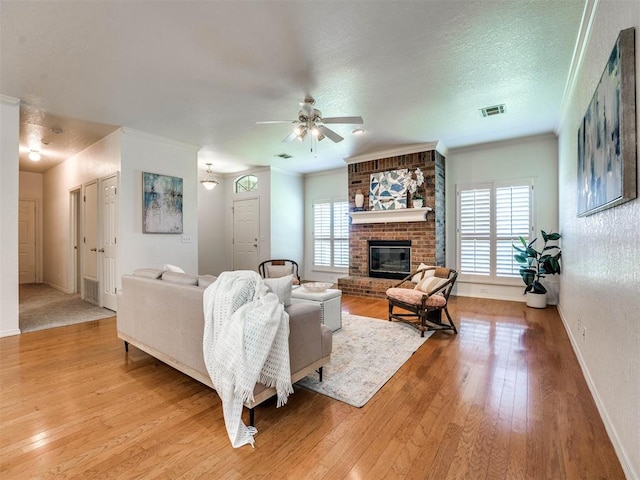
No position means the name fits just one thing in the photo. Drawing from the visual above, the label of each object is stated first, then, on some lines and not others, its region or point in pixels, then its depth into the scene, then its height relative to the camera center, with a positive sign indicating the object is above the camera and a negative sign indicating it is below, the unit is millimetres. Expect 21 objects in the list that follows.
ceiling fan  3365 +1292
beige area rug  2320 -1132
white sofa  2137 -689
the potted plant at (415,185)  5598 +984
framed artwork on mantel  5852 +931
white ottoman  3438 -729
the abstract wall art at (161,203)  4750 +550
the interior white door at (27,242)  7309 -103
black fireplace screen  5934 -416
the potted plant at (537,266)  4527 -432
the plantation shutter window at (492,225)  5234 +219
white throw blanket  1781 -641
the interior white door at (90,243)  5180 -94
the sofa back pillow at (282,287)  2156 -351
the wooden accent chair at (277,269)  5316 -602
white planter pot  4801 -977
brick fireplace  5535 +170
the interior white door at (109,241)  4691 -51
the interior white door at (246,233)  7402 +113
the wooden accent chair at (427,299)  3588 -739
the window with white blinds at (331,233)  7352 +110
